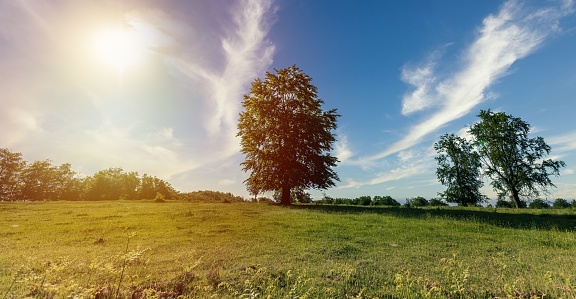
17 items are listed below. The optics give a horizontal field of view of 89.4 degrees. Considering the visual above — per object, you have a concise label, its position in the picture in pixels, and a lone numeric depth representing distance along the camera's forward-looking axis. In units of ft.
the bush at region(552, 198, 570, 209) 106.01
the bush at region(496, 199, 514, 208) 122.83
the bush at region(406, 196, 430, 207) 118.62
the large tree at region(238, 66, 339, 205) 104.94
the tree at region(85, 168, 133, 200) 208.44
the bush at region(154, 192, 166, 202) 118.57
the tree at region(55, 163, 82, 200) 211.82
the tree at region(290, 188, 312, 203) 111.45
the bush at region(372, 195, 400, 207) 112.78
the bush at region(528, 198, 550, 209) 110.32
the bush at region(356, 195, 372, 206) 114.21
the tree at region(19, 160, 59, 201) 212.84
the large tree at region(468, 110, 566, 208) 116.06
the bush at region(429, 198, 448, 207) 133.71
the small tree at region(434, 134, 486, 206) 135.74
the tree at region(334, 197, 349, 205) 126.00
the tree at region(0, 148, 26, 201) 206.28
